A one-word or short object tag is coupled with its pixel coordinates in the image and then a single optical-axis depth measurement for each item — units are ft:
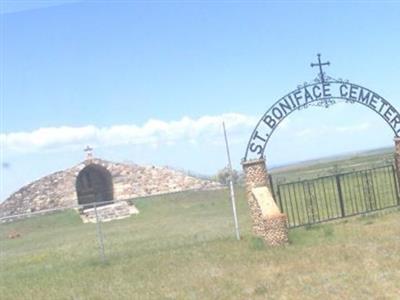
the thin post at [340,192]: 53.38
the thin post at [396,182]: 56.34
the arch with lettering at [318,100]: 51.03
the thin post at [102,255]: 45.97
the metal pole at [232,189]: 48.73
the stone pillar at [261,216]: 42.91
